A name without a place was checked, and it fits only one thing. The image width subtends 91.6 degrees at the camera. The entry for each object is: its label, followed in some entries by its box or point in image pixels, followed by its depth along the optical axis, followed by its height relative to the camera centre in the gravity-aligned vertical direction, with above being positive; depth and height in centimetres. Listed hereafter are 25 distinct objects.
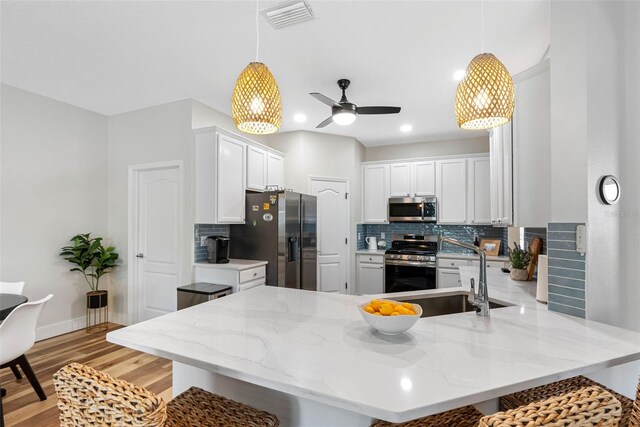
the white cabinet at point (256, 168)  398 +64
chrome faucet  152 -38
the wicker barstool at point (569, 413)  69 -45
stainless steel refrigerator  370 -25
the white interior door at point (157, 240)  374 -29
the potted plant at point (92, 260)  365 -52
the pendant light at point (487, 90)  136 +56
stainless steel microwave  493 +12
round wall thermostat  148 +13
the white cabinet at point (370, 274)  496 -93
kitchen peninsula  89 -49
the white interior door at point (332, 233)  484 -26
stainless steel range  464 -78
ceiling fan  283 +100
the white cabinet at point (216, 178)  349 +44
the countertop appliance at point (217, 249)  354 -37
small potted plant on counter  244 -38
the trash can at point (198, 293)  314 -79
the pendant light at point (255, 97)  145 +56
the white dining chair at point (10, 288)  266 -62
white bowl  122 -42
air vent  199 +135
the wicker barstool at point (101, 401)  81 -50
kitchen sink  222 -64
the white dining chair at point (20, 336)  203 -82
